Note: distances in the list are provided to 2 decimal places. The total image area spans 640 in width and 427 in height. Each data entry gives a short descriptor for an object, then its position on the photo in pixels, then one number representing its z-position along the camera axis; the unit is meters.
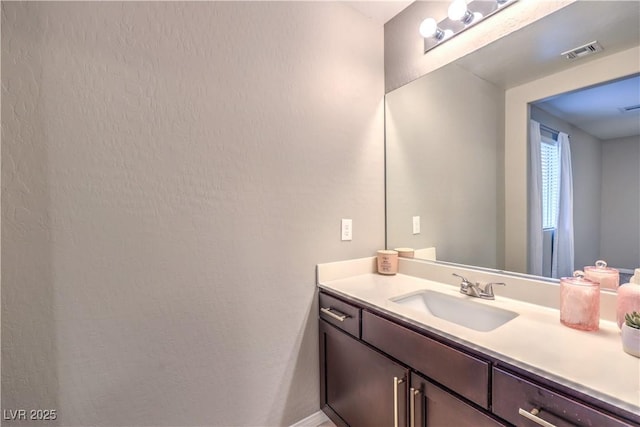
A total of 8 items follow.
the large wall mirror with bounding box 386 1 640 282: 1.00
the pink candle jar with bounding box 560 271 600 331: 0.89
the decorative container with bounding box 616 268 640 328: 0.82
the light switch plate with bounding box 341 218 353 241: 1.64
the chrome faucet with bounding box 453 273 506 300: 1.25
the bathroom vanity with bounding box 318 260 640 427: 0.65
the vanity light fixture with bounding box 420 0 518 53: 1.30
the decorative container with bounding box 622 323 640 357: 0.73
